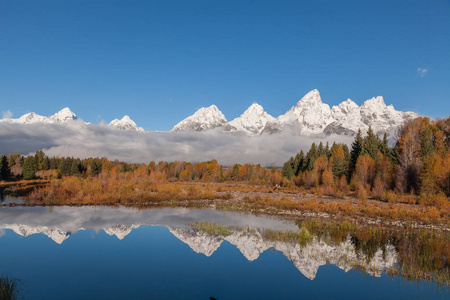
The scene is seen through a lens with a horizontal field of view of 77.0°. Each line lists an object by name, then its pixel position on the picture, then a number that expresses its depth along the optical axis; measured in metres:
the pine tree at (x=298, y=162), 94.71
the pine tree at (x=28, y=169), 92.25
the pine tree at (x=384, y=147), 68.91
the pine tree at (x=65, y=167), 120.44
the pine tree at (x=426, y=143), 50.88
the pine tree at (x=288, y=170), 98.82
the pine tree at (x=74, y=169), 120.81
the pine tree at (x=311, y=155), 81.51
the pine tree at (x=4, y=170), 81.81
